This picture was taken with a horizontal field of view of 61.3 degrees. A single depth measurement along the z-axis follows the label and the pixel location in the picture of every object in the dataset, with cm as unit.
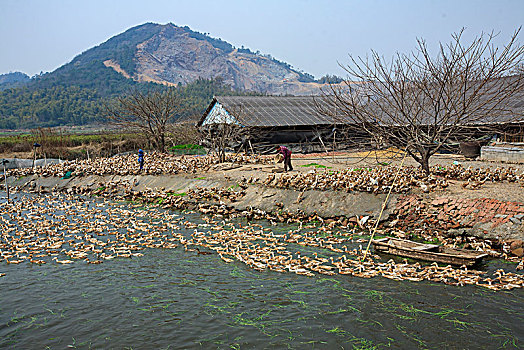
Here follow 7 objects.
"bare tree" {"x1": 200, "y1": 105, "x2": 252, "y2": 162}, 2069
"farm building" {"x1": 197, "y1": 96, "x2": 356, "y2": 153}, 2523
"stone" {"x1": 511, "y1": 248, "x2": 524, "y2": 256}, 880
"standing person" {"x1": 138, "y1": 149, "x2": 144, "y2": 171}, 1975
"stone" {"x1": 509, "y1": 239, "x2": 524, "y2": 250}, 898
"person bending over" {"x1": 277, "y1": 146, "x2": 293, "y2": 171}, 1604
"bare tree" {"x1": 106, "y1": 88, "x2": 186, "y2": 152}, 2584
